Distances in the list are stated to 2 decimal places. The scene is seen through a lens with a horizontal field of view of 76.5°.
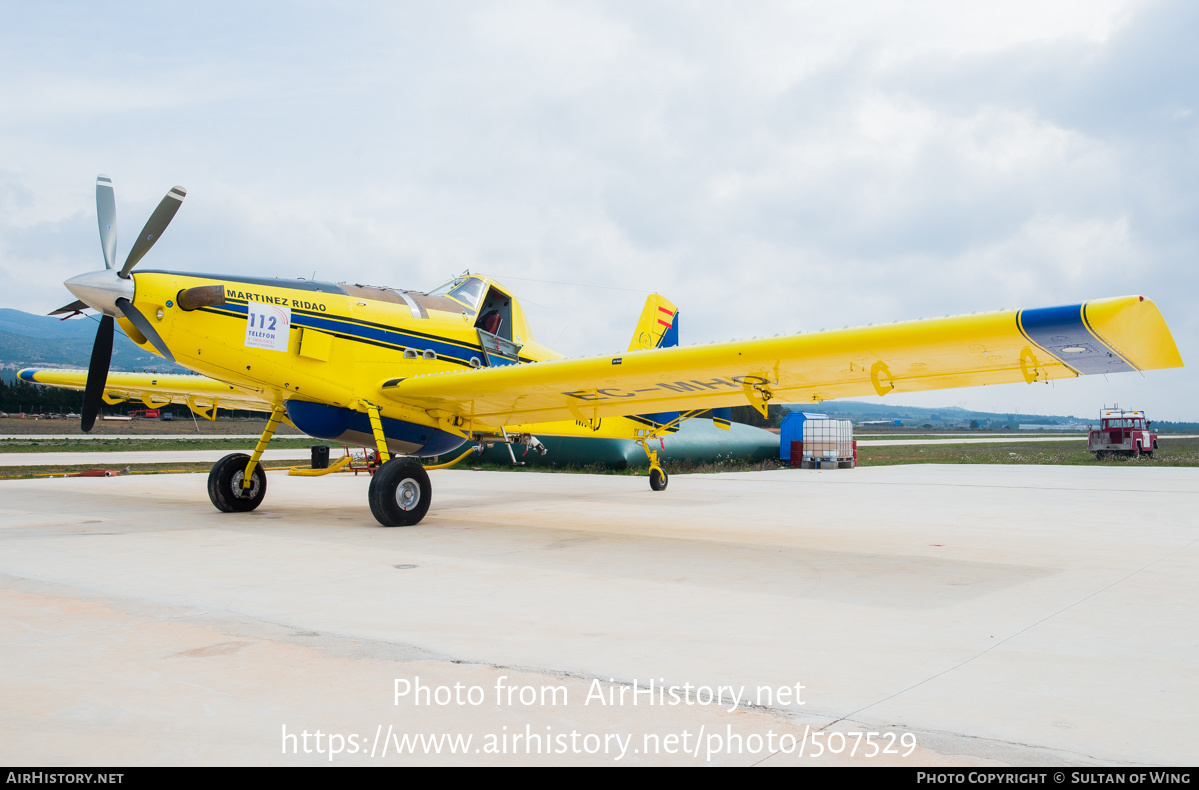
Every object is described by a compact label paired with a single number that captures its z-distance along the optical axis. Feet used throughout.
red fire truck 96.17
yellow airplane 21.57
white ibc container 77.61
